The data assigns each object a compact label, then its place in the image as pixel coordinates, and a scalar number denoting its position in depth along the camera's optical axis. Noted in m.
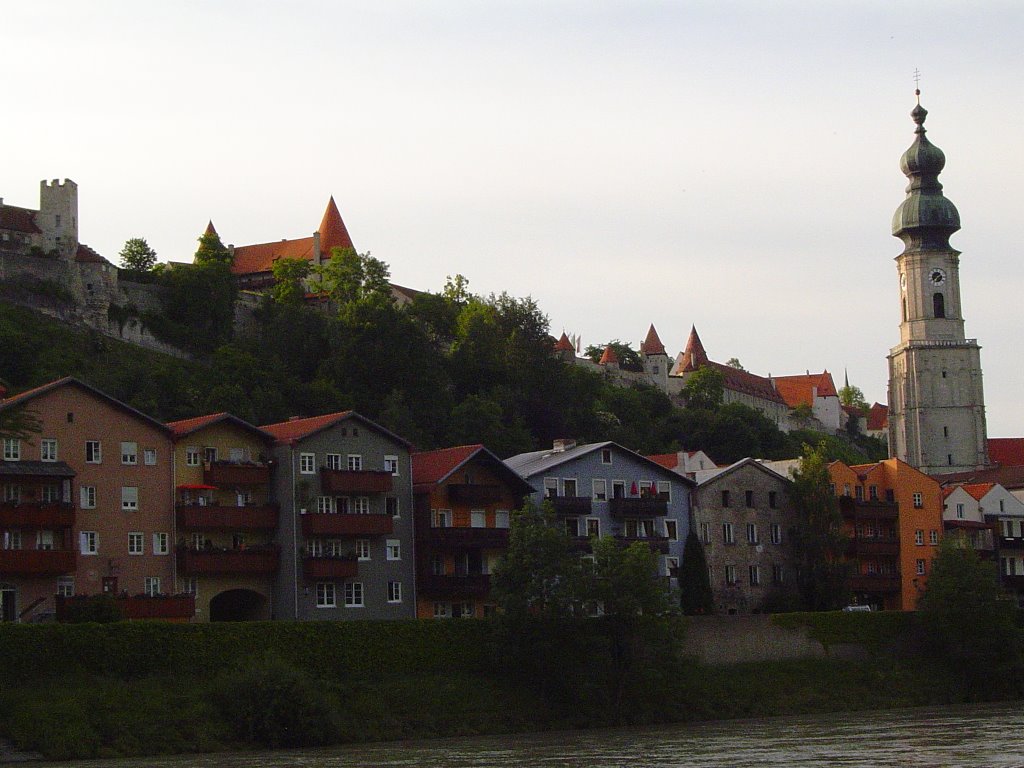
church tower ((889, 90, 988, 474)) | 168.00
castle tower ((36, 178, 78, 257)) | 171.50
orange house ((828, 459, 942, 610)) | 102.94
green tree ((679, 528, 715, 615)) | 91.81
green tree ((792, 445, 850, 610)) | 97.12
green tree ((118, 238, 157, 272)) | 186.00
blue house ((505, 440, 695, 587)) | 93.62
